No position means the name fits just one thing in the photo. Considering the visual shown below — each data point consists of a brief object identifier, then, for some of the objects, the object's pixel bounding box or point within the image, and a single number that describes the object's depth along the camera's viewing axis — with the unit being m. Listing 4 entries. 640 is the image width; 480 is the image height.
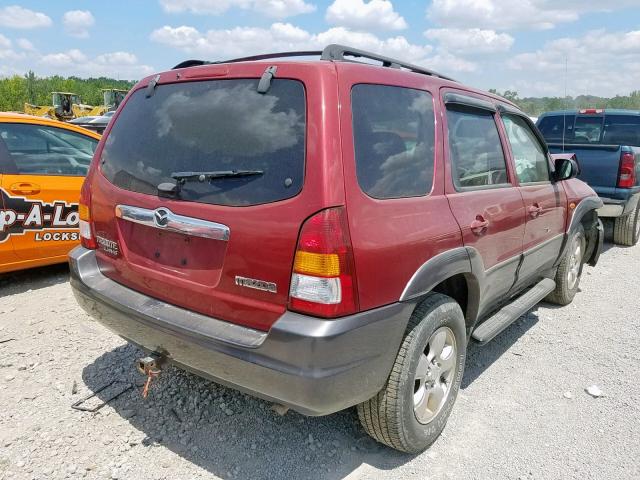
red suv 2.03
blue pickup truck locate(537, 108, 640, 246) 6.79
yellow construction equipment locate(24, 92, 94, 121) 28.62
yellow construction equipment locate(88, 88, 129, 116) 31.55
